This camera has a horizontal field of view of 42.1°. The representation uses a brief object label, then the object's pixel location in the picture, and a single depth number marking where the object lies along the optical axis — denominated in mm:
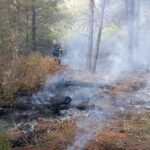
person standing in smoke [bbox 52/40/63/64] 11297
